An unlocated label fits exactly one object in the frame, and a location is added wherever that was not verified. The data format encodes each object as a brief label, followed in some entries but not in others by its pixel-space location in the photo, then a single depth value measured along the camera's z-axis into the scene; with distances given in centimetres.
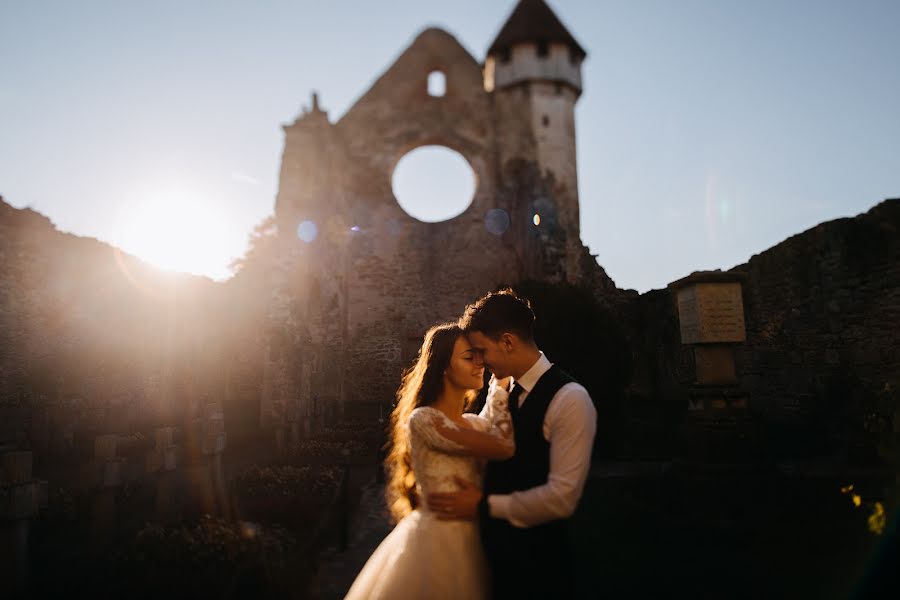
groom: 223
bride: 238
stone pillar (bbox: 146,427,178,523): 525
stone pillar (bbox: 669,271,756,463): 686
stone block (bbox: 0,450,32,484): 365
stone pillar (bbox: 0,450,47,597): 356
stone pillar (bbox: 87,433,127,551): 488
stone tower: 2142
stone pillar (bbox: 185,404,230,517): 604
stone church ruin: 684
